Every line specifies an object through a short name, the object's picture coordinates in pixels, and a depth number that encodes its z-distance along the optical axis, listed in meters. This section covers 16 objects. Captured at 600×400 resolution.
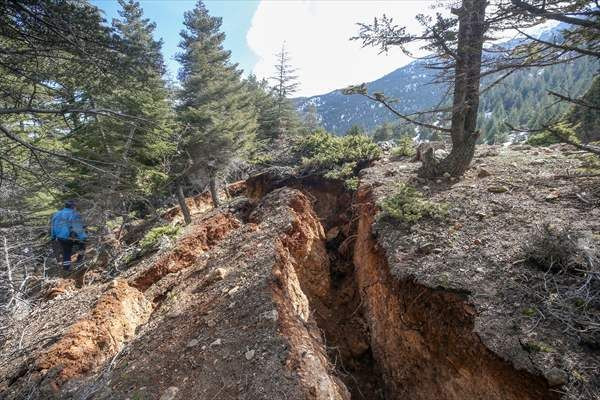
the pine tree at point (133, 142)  8.41
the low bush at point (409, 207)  4.39
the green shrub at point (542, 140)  9.36
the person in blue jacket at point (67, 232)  7.29
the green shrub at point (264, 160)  10.49
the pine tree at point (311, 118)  32.73
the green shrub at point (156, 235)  6.58
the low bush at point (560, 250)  2.73
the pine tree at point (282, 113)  19.49
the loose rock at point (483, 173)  5.38
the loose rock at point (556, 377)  2.08
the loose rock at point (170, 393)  2.66
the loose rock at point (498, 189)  4.59
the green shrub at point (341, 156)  7.84
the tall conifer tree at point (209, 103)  10.65
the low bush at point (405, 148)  7.99
